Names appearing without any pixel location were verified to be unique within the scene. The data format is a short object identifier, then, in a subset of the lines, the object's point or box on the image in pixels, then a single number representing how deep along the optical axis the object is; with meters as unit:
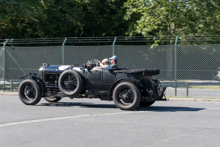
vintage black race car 10.95
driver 11.66
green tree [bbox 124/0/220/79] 27.03
